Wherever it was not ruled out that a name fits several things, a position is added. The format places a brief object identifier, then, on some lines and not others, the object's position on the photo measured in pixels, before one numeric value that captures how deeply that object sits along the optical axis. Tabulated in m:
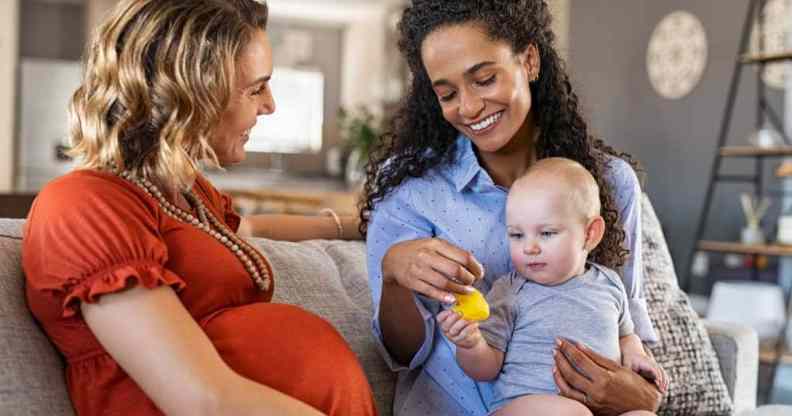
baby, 1.60
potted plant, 6.99
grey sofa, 1.30
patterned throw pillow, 2.13
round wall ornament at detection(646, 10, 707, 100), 6.13
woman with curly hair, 1.68
